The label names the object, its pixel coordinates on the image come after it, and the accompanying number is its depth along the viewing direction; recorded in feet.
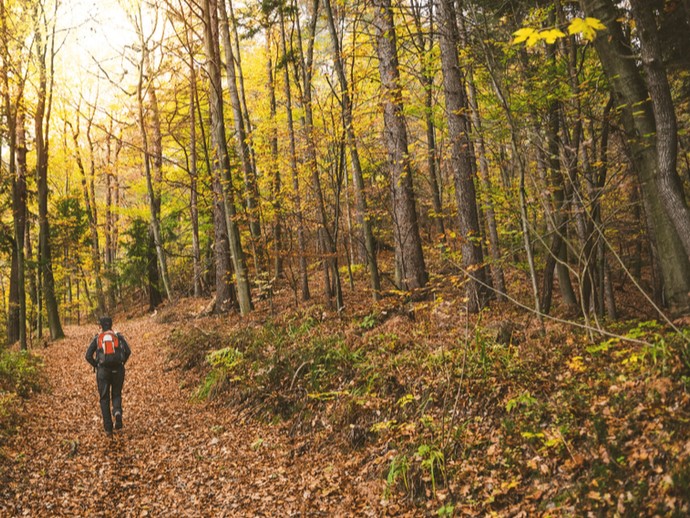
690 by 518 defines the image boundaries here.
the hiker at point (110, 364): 26.20
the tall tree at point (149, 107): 62.08
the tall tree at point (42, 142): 51.99
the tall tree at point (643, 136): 19.95
